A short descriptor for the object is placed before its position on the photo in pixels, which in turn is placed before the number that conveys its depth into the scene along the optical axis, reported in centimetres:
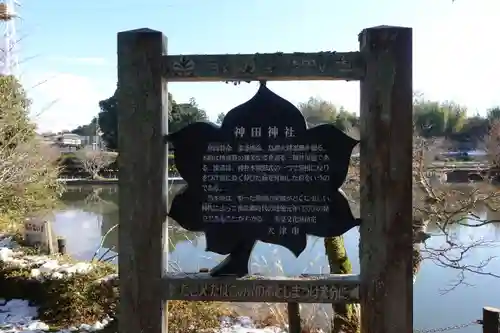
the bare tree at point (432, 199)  567
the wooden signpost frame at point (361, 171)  241
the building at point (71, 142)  3742
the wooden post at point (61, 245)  873
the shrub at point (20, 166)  847
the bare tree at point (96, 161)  2728
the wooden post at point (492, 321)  365
